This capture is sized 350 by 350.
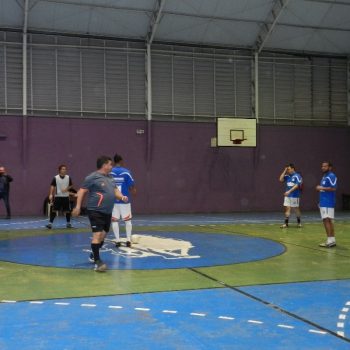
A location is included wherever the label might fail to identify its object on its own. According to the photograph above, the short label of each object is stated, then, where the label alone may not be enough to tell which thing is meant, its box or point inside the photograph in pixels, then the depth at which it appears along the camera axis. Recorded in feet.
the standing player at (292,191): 56.70
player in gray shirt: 29.12
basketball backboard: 80.94
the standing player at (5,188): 68.90
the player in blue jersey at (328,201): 38.22
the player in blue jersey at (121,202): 38.27
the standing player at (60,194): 53.52
